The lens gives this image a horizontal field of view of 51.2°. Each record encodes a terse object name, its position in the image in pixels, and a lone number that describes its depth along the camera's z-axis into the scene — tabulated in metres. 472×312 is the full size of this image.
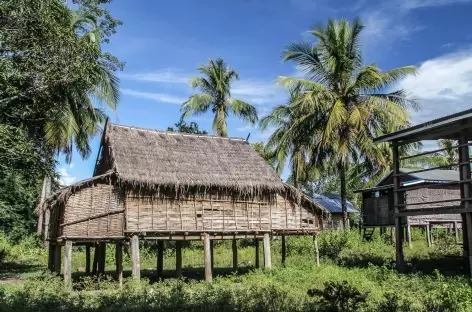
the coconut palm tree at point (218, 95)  31.05
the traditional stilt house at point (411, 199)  25.77
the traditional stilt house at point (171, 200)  16.66
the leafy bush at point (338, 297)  7.61
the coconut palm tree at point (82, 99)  18.84
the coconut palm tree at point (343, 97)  24.78
